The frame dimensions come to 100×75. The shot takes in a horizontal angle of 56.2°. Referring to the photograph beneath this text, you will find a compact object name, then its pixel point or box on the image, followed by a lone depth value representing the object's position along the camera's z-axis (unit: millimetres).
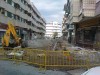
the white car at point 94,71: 1518
